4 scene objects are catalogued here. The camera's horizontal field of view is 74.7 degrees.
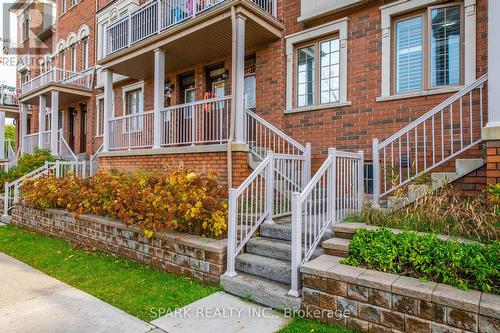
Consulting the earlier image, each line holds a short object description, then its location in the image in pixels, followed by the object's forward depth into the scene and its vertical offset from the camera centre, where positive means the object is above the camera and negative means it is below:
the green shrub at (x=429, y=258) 2.81 -0.88
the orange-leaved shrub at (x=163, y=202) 4.73 -0.61
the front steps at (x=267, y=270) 3.62 -1.30
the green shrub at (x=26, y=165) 11.02 -0.03
